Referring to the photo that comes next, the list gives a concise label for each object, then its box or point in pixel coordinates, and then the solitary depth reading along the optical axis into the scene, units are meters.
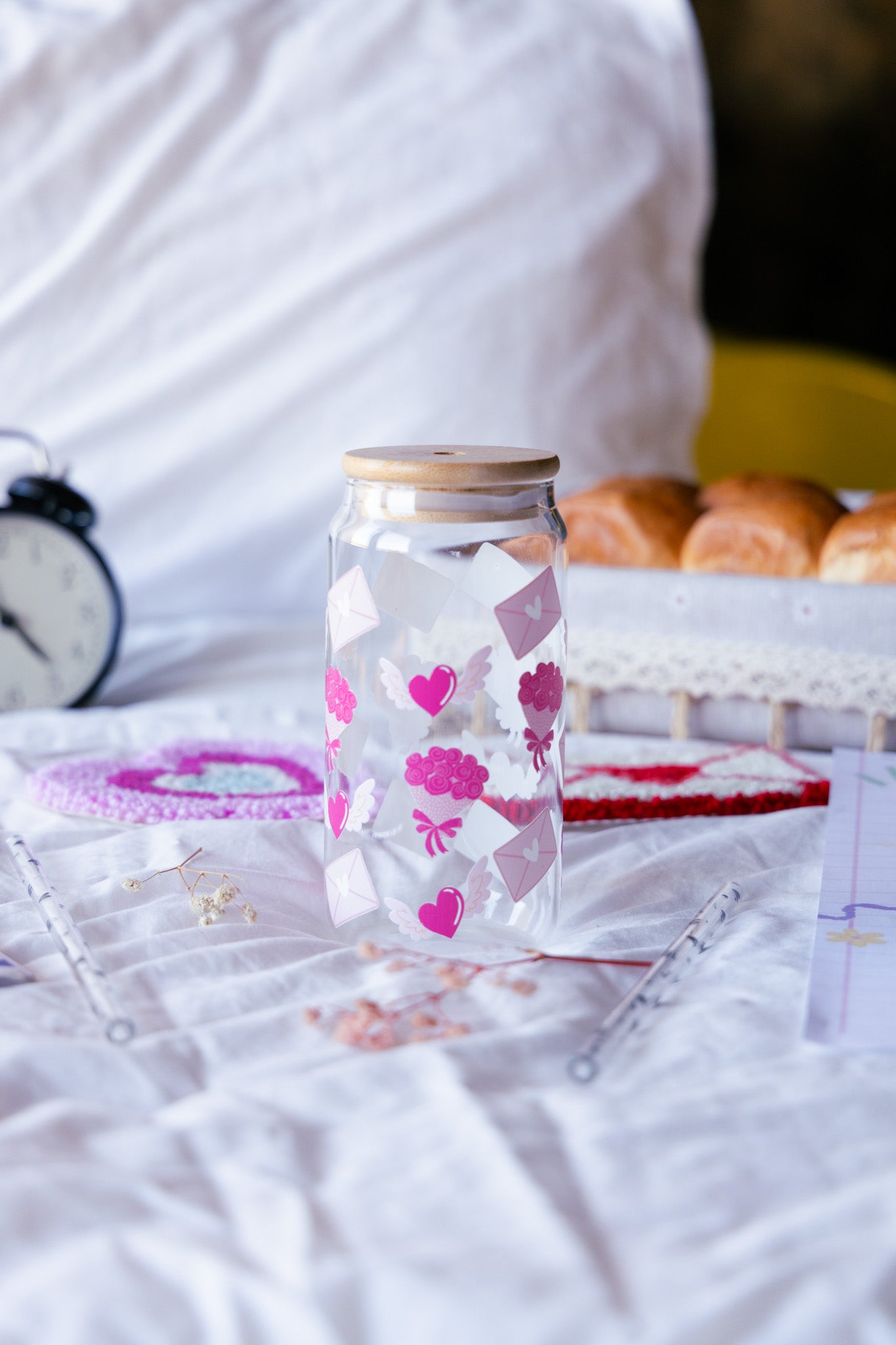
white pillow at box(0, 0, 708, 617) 1.18
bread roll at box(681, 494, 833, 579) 0.95
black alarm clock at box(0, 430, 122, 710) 0.97
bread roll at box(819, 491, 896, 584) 0.89
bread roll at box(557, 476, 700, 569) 0.99
